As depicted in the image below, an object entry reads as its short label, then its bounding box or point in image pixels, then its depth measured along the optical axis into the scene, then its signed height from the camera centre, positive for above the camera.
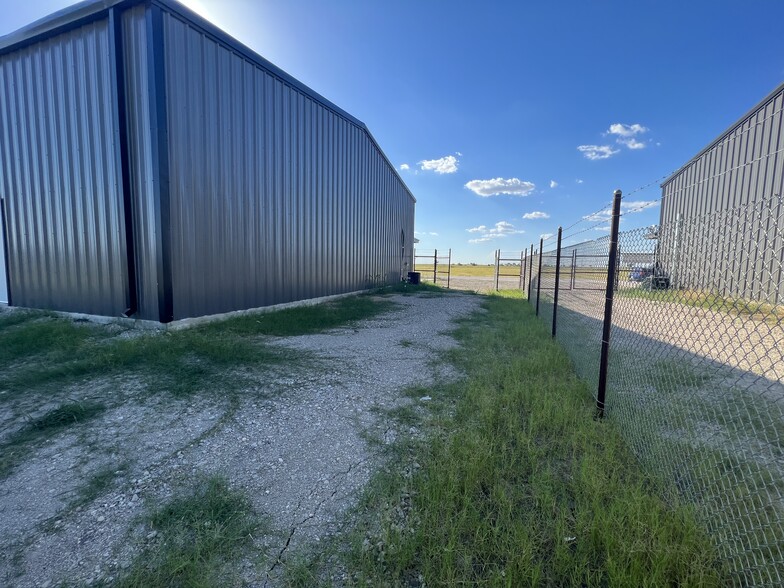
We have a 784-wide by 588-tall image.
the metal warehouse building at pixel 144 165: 5.63 +1.68
